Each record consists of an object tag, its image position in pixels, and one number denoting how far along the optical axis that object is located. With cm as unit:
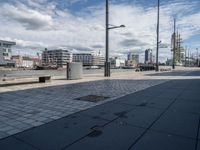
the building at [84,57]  13650
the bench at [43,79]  1359
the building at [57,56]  12088
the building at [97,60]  13862
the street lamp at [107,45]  1928
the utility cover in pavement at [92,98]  720
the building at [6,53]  7900
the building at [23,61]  10234
